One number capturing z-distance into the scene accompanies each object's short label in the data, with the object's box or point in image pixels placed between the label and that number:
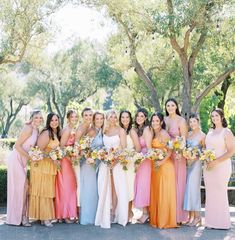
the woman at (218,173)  8.60
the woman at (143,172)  8.89
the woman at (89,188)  9.02
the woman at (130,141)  9.00
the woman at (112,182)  8.88
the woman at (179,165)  9.00
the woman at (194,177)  8.84
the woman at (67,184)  9.01
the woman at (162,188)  8.72
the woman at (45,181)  8.80
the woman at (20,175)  8.84
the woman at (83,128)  9.11
